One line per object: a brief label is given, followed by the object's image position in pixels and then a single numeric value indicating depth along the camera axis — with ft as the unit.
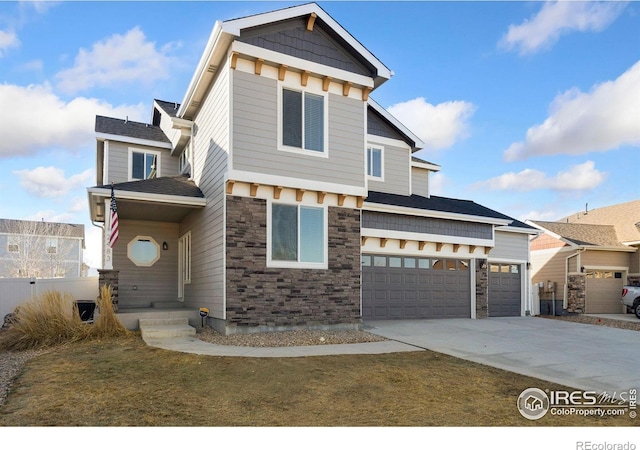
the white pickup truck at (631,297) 65.31
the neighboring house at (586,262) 69.92
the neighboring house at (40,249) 115.55
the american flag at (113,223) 36.68
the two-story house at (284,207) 36.42
